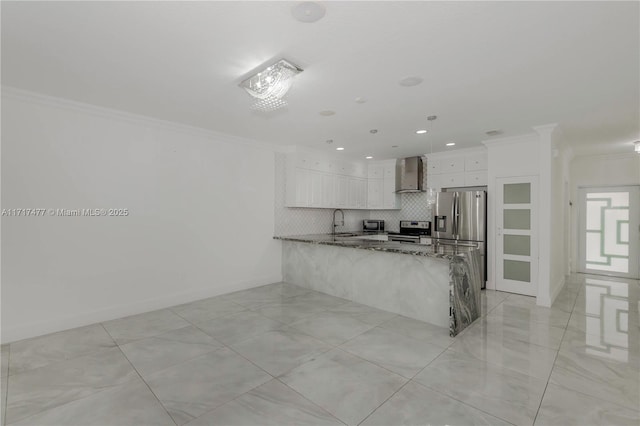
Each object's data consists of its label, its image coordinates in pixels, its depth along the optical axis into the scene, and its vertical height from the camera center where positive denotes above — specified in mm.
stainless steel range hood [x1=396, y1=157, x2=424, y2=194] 6414 +883
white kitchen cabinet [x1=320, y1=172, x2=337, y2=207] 6273 +513
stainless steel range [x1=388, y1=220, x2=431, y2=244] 6254 -378
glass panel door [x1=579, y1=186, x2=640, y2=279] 6133 -347
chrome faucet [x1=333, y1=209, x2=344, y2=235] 6891 -197
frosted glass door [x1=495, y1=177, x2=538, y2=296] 4785 -365
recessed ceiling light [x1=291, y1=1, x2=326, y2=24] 1810 +1303
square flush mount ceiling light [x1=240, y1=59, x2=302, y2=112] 2482 +1181
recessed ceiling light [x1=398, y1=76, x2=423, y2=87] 2791 +1309
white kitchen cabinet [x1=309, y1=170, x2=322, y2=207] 6015 +506
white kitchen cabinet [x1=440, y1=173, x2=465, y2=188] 5836 +706
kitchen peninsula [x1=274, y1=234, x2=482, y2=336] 3451 -897
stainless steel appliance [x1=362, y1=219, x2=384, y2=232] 7242 -311
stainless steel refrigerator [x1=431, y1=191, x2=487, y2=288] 5227 -99
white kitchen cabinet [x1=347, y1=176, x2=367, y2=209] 6914 +511
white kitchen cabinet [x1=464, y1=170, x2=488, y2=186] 5517 +697
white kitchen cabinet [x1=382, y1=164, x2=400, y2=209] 7008 +609
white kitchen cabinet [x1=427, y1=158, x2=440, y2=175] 6215 +1037
